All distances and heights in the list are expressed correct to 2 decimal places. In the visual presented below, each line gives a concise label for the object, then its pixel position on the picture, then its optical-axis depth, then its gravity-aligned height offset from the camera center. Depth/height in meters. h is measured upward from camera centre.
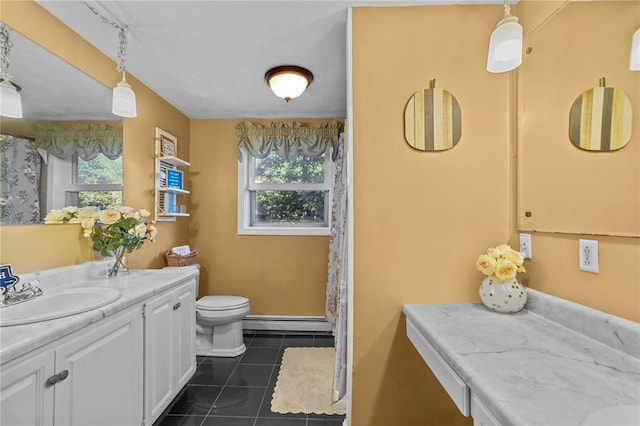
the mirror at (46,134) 1.38 +0.42
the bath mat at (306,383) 1.89 -1.31
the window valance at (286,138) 3.12 +0.86
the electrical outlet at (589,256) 1.07 -0.16
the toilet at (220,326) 2.51 -1.07
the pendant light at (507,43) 1.12 +0.72
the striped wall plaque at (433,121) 1.47 +0.50
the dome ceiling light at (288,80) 2.08 +1.03
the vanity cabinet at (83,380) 0.91 -0.66
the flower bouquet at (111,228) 1.72 -0.10
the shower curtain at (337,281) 1.66 -0.52
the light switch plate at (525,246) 1.39 -0.15
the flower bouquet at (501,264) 1.29 -0.23
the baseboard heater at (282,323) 3.12 -1.23
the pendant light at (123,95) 1.69 +0.73
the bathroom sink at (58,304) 1.07 -0.42
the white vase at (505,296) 1.28 -0.37
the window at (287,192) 3.29 +0.27
